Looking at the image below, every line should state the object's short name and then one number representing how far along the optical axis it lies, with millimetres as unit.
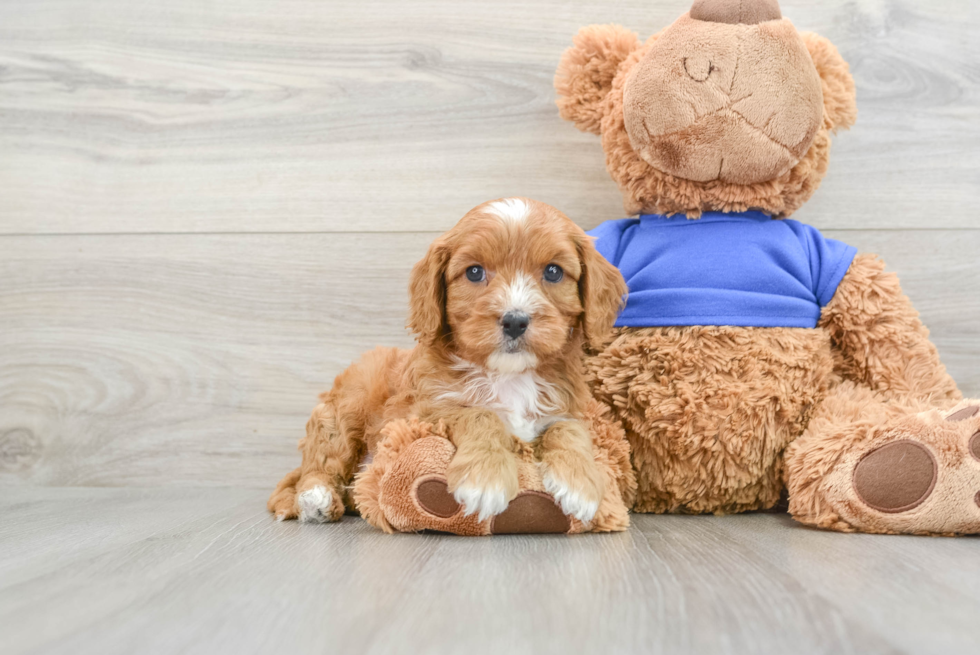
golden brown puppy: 725
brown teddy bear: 768
